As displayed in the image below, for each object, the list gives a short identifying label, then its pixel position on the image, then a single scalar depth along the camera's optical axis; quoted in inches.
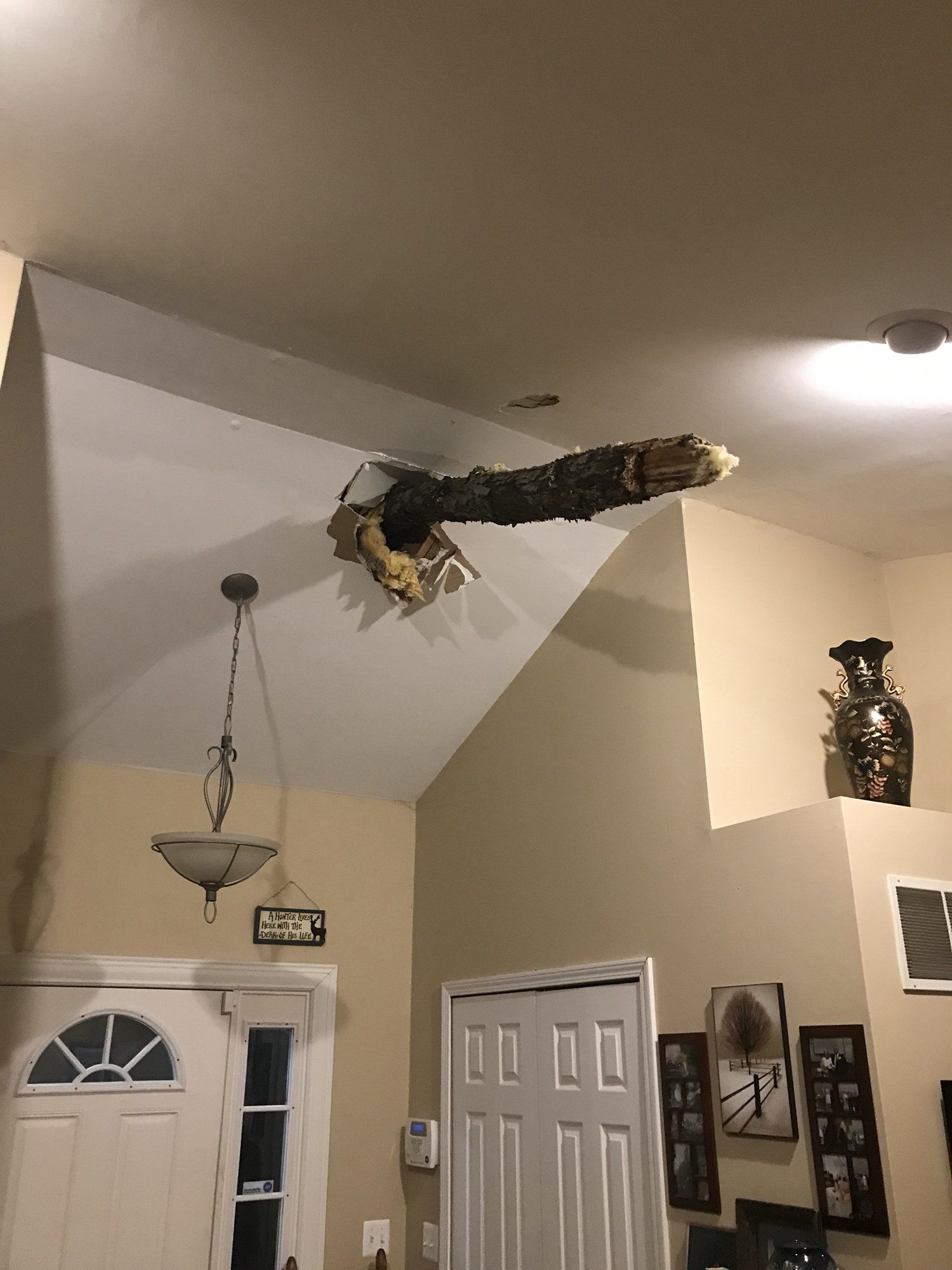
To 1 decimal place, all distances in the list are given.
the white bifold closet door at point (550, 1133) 118.0
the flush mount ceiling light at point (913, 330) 85.9
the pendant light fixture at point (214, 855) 107.3
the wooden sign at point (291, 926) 157.6
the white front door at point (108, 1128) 132.4
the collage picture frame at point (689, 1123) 106.4
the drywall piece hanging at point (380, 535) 121.4
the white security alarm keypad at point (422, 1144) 152.5
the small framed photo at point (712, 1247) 101.4
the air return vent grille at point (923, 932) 100.2
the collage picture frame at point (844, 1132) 91.1
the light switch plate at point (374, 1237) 152.3
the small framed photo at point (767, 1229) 94.3
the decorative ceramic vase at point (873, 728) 112.5
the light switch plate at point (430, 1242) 147.7
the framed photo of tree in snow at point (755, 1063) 101.2
